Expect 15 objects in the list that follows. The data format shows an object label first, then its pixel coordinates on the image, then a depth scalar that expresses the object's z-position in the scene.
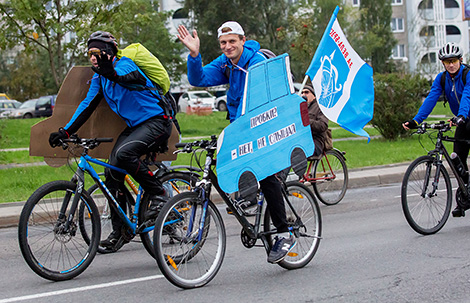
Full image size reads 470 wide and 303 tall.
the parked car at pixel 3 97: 48.16
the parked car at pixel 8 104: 41.78
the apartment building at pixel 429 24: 63.47
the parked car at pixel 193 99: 40.38
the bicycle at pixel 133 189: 6.00
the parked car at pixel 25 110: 39.31
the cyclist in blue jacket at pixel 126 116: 5.63
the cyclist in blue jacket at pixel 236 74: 5.44
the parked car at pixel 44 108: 38.72
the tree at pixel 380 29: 57.33
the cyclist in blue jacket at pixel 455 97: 7.09
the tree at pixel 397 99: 17.61
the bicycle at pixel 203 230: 4.93
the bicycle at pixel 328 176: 9.77
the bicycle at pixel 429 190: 6.95
